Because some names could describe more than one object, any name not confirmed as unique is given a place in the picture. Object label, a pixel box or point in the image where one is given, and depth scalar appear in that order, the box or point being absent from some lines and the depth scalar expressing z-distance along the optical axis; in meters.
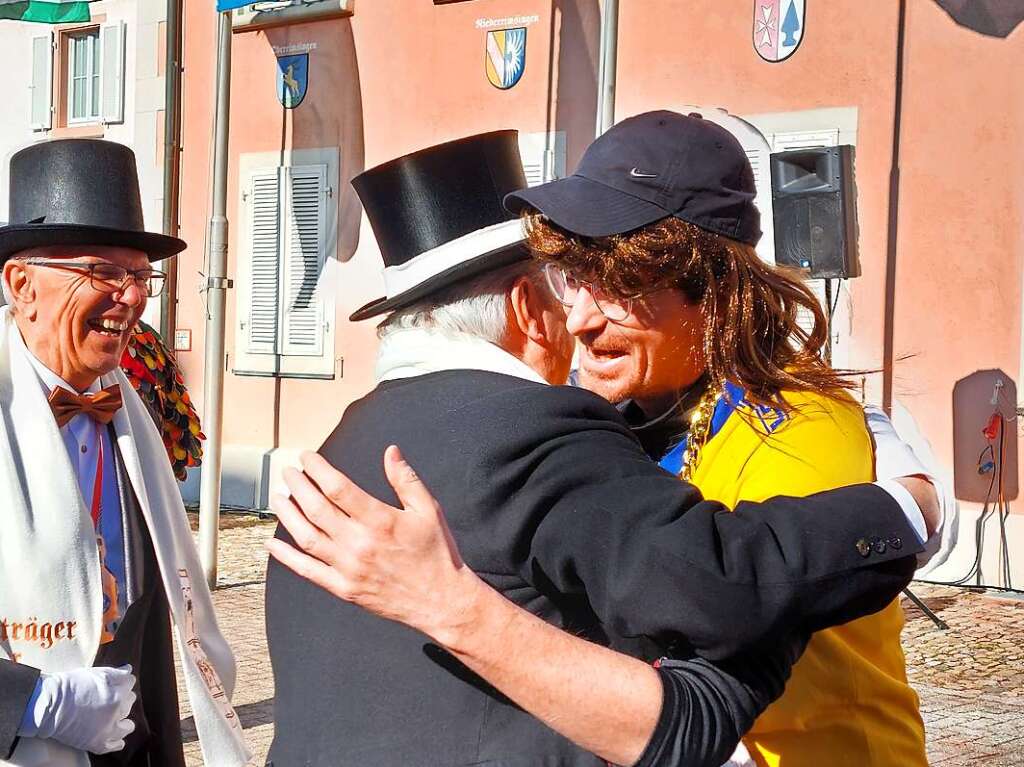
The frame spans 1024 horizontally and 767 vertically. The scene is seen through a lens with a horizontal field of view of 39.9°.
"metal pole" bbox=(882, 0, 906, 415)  9.51
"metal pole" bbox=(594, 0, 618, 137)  8.90
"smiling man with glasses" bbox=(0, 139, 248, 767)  2.63
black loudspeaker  8.60
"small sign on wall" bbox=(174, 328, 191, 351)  14.09
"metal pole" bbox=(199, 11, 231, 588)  8.45
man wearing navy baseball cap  1.36
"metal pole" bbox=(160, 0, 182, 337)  13.94
